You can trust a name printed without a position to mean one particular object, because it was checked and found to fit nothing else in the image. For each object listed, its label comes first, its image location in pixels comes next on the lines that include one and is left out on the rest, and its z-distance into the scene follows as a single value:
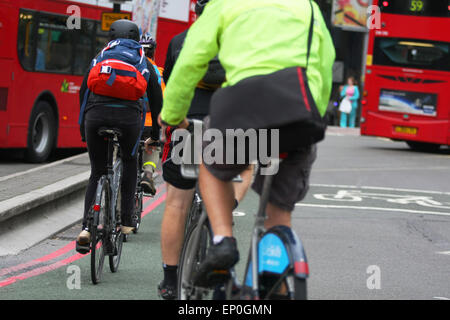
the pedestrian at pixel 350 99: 64.69
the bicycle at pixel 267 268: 7.48
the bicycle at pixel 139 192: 16.75
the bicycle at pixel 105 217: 12.62
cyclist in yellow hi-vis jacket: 7.52
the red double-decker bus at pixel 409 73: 43.50
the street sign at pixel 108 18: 29.80
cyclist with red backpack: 12.80
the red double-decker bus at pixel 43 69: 28.87
